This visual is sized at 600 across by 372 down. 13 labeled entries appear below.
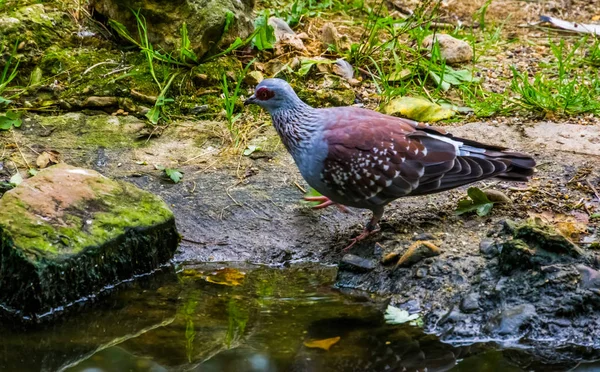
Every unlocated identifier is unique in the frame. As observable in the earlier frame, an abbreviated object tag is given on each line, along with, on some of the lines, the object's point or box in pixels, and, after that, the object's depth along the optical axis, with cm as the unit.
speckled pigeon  1034
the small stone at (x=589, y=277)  879
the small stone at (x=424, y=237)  1039
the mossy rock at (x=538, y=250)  912
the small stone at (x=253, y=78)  1409
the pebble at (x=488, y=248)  968
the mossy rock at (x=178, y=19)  1391
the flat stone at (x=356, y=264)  1017
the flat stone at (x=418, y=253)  986
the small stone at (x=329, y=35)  1524
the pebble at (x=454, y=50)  1527
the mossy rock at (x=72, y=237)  929
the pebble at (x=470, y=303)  909
